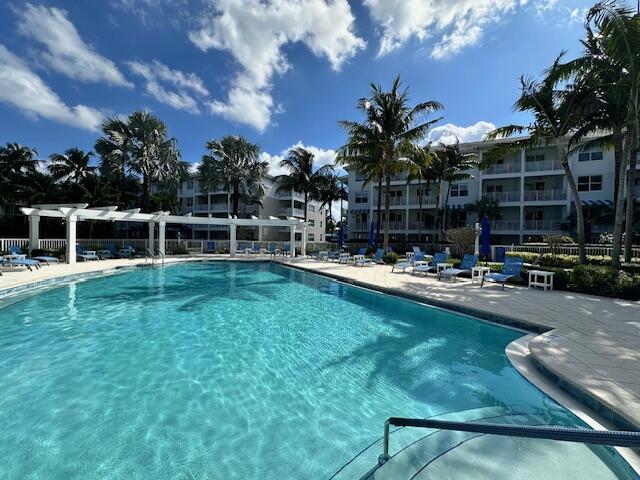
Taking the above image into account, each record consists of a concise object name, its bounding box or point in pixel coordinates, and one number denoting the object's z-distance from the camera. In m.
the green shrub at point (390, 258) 19.41
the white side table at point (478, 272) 12.11
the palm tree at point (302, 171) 31.27
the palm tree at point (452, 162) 25.06
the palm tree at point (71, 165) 28.05
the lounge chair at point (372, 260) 18.70
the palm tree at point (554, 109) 12.12
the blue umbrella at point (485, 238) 14.20
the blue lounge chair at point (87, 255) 18.48
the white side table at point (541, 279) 10.52
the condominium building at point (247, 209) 39.62
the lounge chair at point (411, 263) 15.02
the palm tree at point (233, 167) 27.58
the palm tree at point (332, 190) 33.33
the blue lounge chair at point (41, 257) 16.38
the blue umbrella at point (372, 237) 24.77
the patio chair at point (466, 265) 12.98
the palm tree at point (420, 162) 19.55
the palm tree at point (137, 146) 22.83
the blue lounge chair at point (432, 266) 13.99
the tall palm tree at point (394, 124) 19.14
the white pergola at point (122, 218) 16.75
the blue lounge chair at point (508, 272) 10.49
